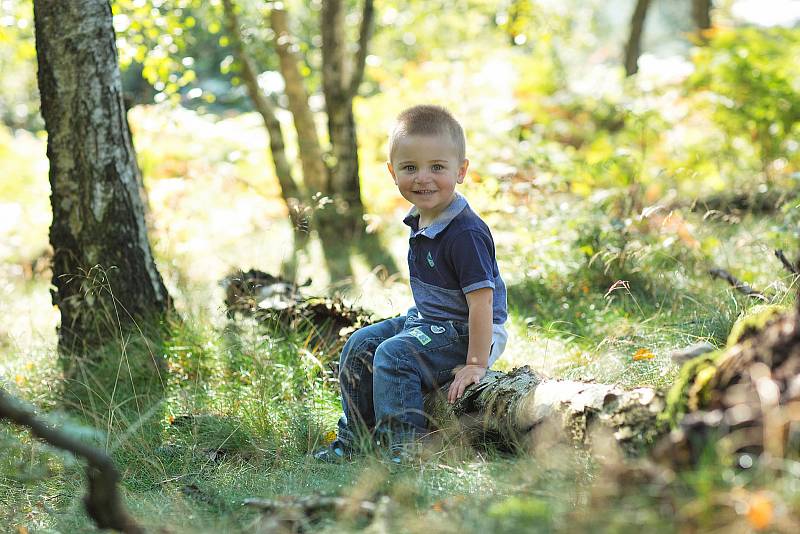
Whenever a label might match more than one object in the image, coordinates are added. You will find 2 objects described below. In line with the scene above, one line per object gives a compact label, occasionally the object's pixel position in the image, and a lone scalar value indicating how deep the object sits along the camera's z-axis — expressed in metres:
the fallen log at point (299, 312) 4.30
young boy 3.24
